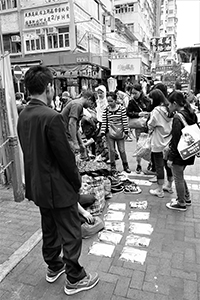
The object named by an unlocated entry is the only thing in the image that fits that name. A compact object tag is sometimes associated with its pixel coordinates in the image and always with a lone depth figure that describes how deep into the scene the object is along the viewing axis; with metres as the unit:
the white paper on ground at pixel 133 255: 2.80
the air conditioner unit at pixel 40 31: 17.72
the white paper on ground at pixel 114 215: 3.72
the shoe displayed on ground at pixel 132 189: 4.64
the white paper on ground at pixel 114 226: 3.42
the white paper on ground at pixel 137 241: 3.08
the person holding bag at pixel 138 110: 5.89
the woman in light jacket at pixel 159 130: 4.34
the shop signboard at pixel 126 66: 14.82
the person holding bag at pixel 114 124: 5.48
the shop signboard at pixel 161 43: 24.72
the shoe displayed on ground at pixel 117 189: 4.68
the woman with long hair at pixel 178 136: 3.49
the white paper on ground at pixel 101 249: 2.92
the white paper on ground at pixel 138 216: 3.72
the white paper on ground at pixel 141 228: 3.36
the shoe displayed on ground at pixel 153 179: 5.22
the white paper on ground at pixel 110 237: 3.15
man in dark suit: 1.93
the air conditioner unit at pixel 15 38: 18.40
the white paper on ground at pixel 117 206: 4.05
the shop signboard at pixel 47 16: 16.98
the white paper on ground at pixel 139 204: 4.07
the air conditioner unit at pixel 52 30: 17.42
